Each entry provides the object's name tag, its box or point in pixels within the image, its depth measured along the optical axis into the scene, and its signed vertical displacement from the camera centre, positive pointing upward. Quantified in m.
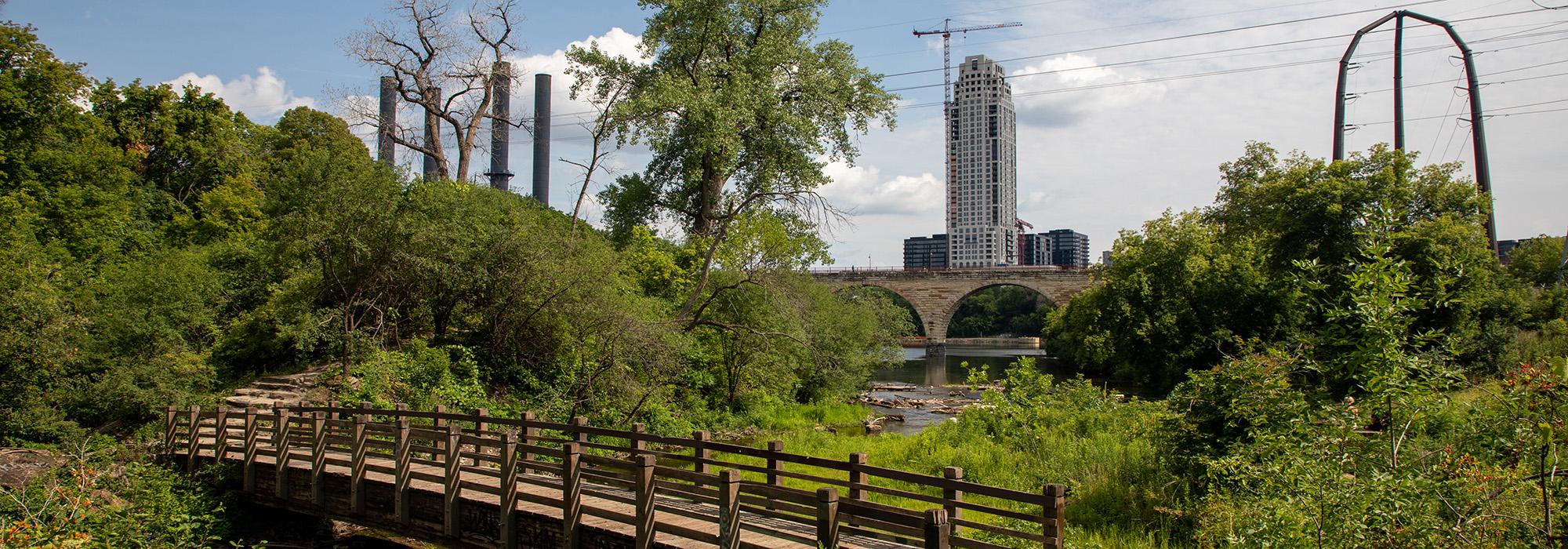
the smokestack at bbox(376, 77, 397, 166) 25.06 +5.24
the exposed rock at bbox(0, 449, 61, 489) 12.38 -2.02
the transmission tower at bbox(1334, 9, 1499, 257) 27.62 +6.60
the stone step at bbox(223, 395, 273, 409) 16.50 -1.39
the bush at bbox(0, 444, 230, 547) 9.58 -2.18
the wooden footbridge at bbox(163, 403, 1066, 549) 7.62 -1.75
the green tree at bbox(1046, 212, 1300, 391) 27.55 +0.92
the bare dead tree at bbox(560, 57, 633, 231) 21.72 +5.28
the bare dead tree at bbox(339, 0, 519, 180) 25.33 +6.55
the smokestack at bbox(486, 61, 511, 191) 26.55 +5.92
